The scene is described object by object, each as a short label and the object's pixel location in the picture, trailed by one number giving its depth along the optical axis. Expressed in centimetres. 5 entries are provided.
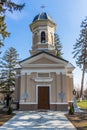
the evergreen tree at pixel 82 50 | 1987
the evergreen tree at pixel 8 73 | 1870
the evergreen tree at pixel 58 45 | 2348
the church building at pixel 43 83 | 982
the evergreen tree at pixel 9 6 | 609
